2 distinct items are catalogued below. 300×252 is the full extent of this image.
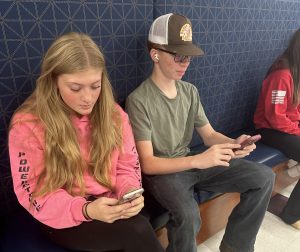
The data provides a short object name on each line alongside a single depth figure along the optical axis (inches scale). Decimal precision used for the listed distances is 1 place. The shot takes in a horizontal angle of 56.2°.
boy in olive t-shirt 45.1
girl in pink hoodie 36.0
